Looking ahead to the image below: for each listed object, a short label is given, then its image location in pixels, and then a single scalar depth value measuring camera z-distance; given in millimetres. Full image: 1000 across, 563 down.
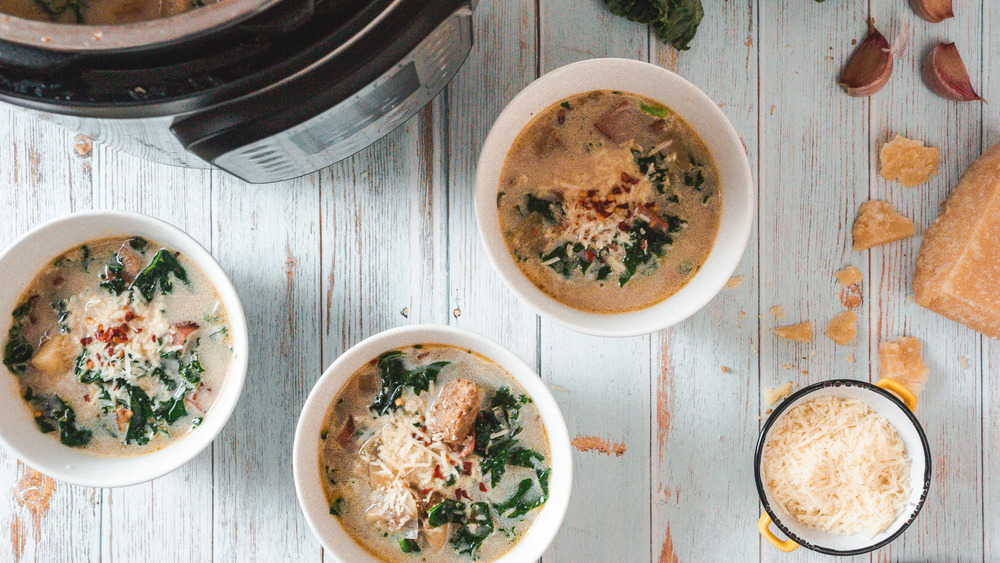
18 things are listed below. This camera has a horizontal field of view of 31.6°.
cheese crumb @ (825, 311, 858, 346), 1075
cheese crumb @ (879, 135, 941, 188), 1075
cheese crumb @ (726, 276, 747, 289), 1074
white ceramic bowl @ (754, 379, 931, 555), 1037
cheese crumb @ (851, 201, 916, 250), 1072
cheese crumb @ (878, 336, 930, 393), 1077
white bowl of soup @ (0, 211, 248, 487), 1022
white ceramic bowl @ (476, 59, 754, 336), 1008
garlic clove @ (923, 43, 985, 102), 1067
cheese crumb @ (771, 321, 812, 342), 1072
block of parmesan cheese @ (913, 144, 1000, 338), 1051
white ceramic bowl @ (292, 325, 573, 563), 1002
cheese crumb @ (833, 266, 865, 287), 1077
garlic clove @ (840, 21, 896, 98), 1065
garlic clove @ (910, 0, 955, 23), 1066
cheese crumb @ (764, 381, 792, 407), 1076
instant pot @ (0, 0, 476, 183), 844
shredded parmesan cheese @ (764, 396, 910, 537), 1049
